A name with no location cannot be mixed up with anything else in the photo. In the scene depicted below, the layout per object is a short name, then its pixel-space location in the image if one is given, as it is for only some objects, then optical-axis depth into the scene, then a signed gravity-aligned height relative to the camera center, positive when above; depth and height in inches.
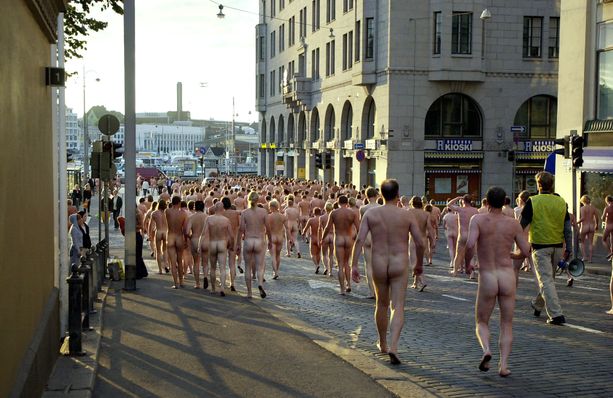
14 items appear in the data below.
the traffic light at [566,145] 794.8 +15.6
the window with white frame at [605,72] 932.0 +103.9
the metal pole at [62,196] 380.2 -18.6
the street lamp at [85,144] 2384.4 +36.2
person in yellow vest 440.5 -41.1
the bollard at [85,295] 382.9 -67.3
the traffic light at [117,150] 758.4 +6.7
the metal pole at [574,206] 721.0 -43.9
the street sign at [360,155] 1432.1 +7.3
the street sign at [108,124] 693.3 +28.3
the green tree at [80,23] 772.0 +132.3
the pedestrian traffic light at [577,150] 764.0 +10.0
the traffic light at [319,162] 1398.6 -5.5
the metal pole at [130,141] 574.6 +11.6
